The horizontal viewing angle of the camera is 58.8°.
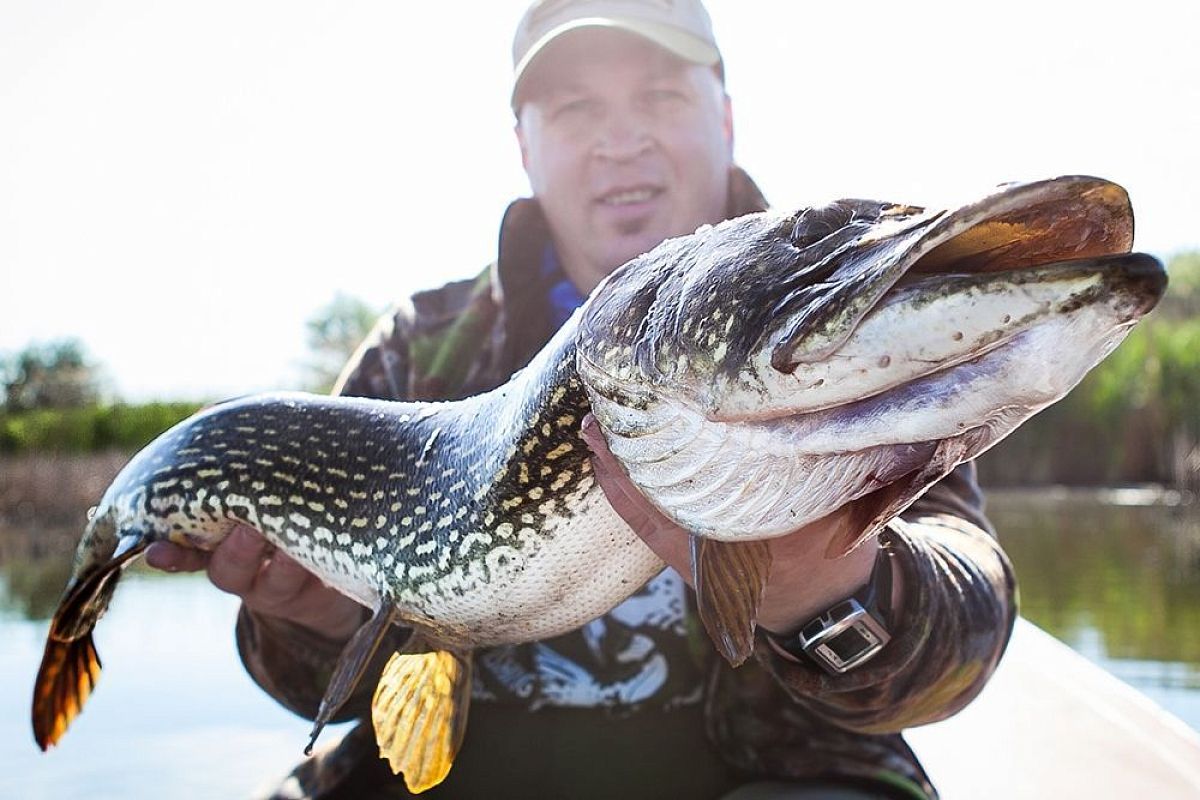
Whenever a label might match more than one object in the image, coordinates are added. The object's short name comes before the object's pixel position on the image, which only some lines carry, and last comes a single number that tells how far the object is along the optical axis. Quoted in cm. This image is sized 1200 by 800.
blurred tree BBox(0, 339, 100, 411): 1905
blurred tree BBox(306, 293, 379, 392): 3116
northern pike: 30
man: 54
